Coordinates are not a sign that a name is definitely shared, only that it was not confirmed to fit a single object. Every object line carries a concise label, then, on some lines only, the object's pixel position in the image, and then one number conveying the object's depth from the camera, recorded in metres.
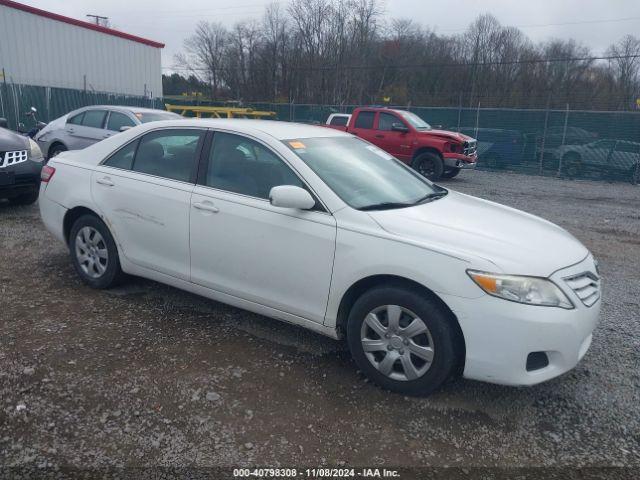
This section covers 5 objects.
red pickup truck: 13.82
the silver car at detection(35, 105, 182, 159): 10.90
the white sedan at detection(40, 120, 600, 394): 2.91
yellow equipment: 20.23
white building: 21.75
